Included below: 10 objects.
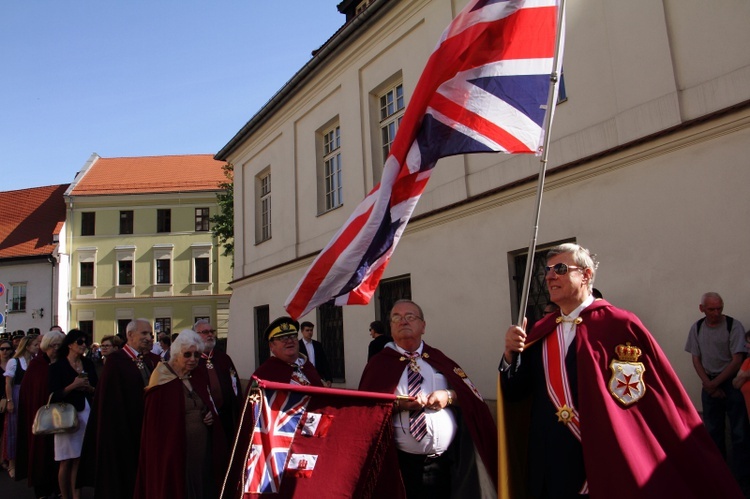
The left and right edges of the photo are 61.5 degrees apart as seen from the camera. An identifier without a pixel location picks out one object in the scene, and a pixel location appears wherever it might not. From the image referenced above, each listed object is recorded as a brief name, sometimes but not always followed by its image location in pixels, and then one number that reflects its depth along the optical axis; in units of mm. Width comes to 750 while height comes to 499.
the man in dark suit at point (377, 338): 8500
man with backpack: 5973
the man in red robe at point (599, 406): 2773
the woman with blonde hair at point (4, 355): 9734
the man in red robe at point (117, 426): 5867
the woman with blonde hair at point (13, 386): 8367
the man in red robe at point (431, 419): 3980
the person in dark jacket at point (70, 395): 6594
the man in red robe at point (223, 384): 5582
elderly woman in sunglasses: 4883
